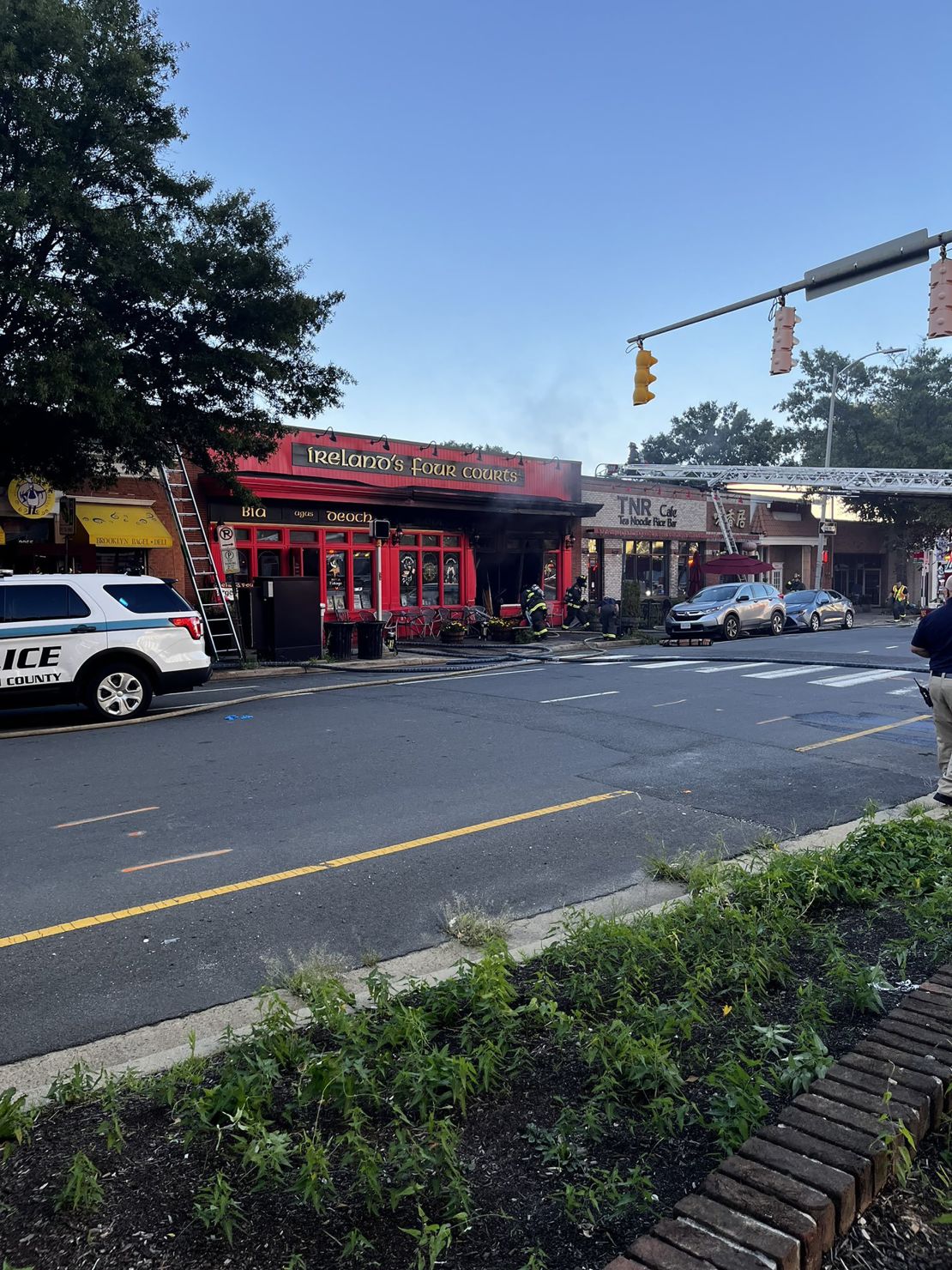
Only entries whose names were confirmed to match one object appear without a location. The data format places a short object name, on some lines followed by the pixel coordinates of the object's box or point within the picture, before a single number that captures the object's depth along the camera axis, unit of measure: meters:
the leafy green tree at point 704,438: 73.43
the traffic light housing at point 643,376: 15.70
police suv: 11.75
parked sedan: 32.78
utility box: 20.75
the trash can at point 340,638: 21.42
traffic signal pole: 11.73
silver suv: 28.02
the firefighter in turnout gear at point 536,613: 26.34
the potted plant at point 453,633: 25.80
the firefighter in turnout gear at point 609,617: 28.25
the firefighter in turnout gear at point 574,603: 30.64
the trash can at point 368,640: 21.66
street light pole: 39.31
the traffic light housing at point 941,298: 11.75
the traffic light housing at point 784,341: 13.81
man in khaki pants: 7.85
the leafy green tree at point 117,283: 13.83
